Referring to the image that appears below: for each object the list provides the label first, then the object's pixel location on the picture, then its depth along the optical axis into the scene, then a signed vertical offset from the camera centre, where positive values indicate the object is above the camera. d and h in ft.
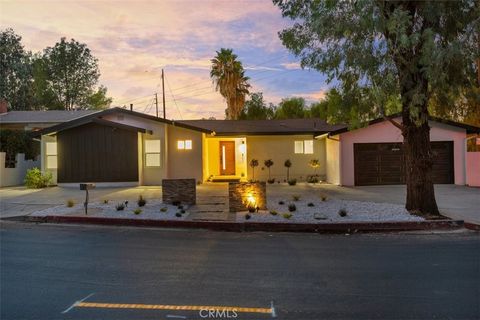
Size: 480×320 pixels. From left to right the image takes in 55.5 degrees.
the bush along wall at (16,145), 82.48 +5.03
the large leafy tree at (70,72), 158.81 +34.97
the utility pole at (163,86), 156.31 +29.23
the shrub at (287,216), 39.78 -4.12
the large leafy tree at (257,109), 168.66 +23.01
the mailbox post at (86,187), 43.32 -1.53
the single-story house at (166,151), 73.10 +3.08
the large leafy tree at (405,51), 35.68 +9.63
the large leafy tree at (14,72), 141.38 +31.54
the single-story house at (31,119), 103.40 +11.83
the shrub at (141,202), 47.11 -3.35
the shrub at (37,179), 70.69 -1.20
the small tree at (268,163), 82.53 +1.07
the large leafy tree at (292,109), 166.13 +22.54
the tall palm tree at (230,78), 136.26 +27.35
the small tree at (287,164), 81.97 +0.86
